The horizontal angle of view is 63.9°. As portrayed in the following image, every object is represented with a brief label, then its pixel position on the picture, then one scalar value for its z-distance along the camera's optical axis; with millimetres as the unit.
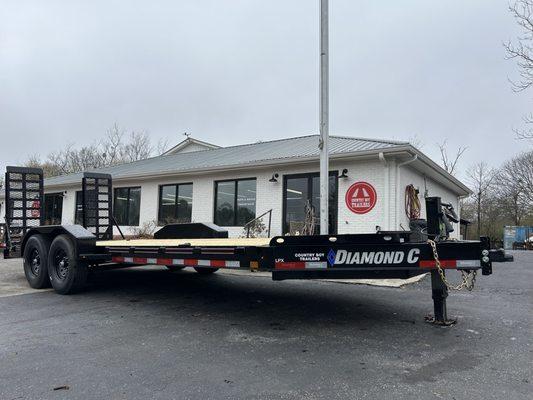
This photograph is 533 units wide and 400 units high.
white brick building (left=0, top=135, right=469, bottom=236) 11570
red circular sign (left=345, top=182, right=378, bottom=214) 11742
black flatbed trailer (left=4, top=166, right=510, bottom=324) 4410
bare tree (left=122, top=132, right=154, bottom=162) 48906
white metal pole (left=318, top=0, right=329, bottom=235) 8398
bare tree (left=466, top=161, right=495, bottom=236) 47969
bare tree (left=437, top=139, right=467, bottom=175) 46688
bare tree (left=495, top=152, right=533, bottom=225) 44688
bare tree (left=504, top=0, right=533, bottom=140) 10812
